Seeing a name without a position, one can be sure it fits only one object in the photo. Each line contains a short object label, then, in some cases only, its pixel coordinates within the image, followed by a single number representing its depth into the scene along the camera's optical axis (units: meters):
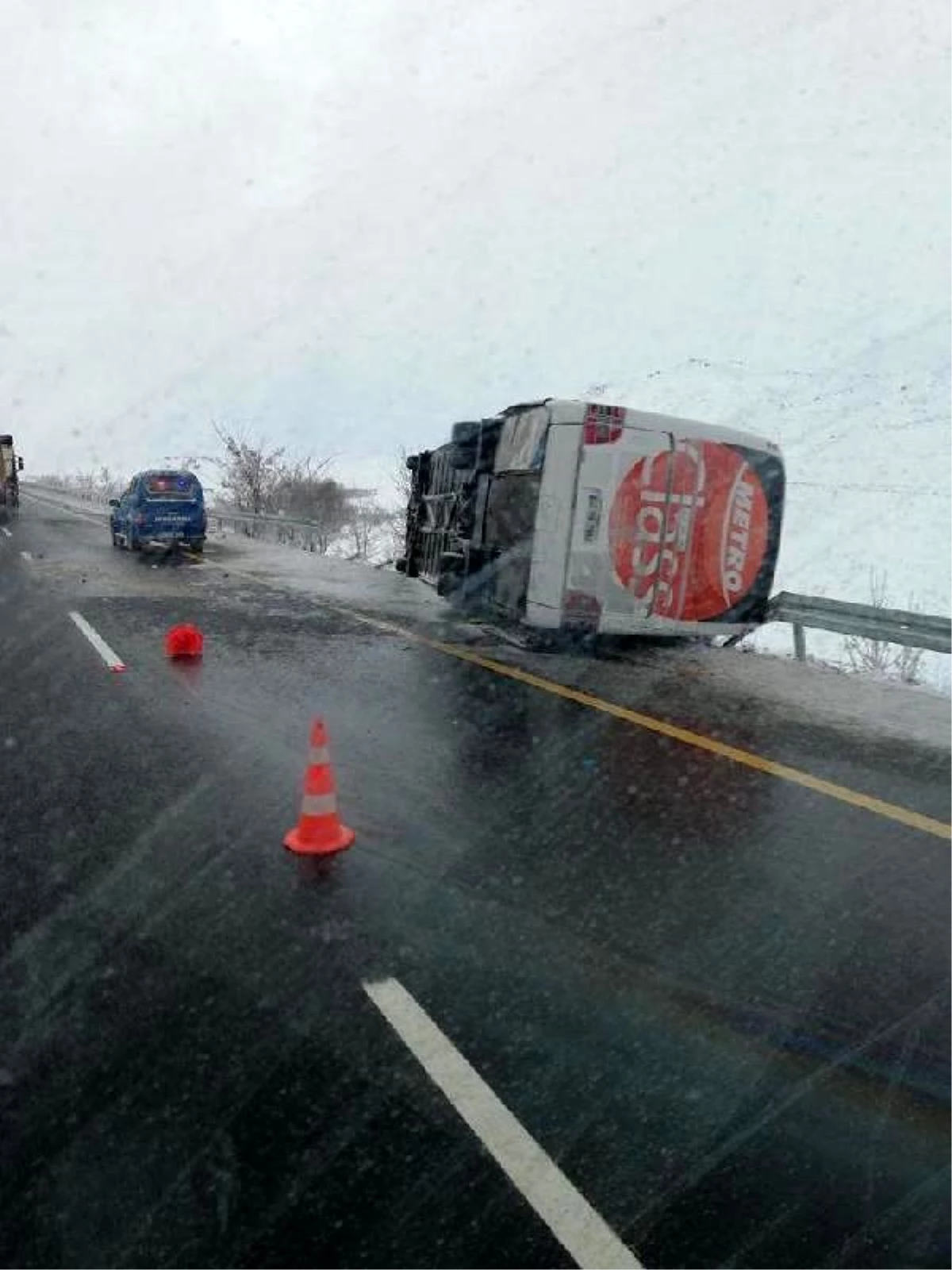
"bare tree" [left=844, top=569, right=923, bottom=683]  11.59
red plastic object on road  9.62
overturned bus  9.37
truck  38.94
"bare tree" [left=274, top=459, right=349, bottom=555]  37.44
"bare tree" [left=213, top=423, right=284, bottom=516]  36.16
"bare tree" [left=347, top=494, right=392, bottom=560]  32.81
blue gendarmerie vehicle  22.66
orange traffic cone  4.66
